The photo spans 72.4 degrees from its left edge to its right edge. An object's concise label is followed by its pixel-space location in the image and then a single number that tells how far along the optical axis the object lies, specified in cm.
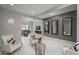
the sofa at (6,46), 123
